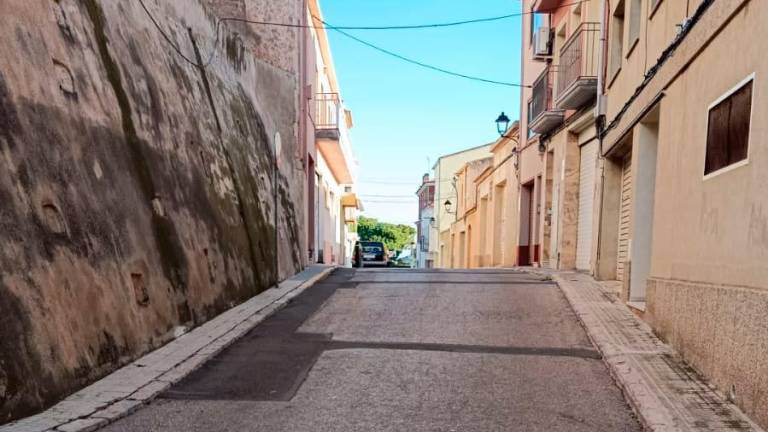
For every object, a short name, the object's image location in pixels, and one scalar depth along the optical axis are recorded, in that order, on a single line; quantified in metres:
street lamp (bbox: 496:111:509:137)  19.52
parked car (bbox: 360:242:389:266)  31.66
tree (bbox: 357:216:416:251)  80.56
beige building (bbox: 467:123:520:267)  20.36
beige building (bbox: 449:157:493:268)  30.13
